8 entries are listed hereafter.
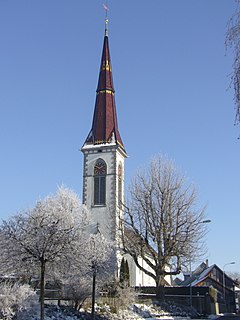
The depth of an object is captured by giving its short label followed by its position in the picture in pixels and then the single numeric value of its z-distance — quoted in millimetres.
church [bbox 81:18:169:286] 49156
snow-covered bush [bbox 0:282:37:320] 17172
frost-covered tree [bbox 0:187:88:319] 18125
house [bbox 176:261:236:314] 51375
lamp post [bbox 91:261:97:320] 20902
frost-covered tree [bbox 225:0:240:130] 10070
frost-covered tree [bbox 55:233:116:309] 23062
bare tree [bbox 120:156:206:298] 32562
